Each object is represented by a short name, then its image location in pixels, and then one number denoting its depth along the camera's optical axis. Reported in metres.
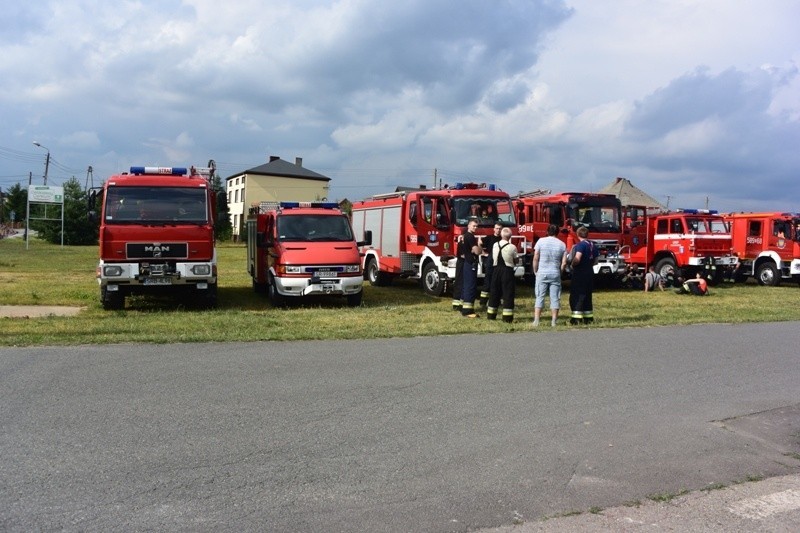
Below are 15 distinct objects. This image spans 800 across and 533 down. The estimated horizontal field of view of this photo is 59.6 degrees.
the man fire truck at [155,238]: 13.11
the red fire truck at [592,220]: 19.94
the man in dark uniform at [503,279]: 12.58
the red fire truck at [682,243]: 21.92
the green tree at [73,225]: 56.41
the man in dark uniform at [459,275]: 13.63
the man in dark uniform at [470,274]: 13.34
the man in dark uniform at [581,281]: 12.46
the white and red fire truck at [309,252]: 14.40
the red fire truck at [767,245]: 23.75
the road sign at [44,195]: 51.50
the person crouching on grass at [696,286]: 20.05
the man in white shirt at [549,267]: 12.28
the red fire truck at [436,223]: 17.11
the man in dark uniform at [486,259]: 13.48
